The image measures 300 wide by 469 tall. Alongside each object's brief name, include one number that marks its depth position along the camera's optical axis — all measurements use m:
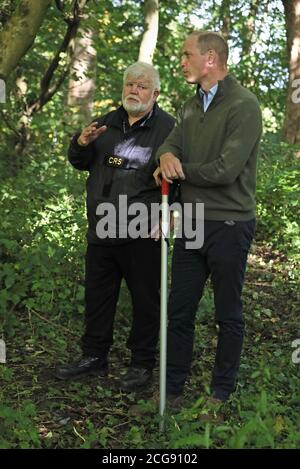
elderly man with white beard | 4.45
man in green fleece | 3.86
